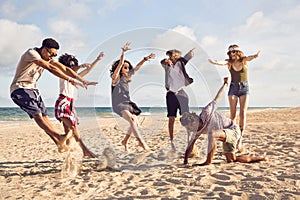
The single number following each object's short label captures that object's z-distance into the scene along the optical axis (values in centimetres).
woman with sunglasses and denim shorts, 612
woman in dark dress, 594
